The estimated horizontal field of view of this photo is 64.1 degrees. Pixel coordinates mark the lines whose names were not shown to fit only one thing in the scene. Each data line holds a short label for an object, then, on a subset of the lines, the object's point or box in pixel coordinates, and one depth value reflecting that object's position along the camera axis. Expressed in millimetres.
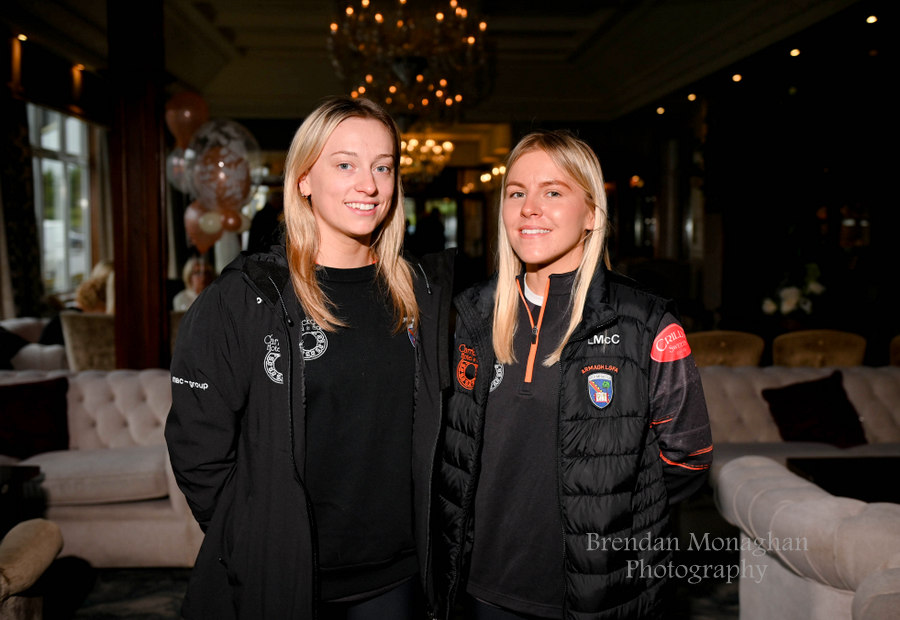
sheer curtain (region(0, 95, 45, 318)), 7316
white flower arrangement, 5379
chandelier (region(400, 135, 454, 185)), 10281
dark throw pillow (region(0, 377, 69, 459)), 3553
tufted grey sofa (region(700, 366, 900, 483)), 3842
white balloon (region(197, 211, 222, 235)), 5605
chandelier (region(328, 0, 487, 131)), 7156
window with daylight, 8719
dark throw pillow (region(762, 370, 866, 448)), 3746
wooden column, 4504
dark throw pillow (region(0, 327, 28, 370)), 4954
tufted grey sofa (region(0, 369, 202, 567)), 3285
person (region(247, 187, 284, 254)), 5117
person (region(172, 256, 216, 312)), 6082
